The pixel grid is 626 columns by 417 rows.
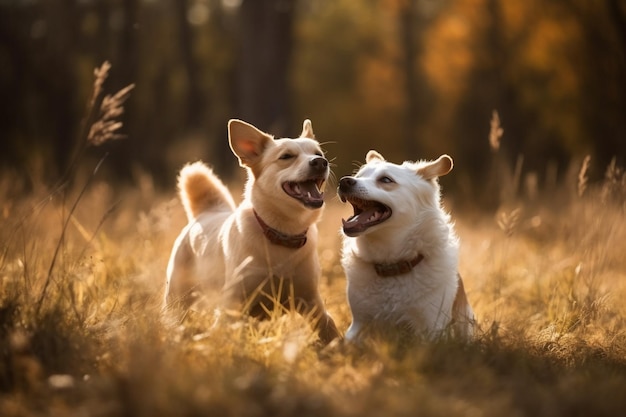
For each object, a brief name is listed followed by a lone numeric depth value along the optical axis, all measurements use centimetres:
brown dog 494
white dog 469
